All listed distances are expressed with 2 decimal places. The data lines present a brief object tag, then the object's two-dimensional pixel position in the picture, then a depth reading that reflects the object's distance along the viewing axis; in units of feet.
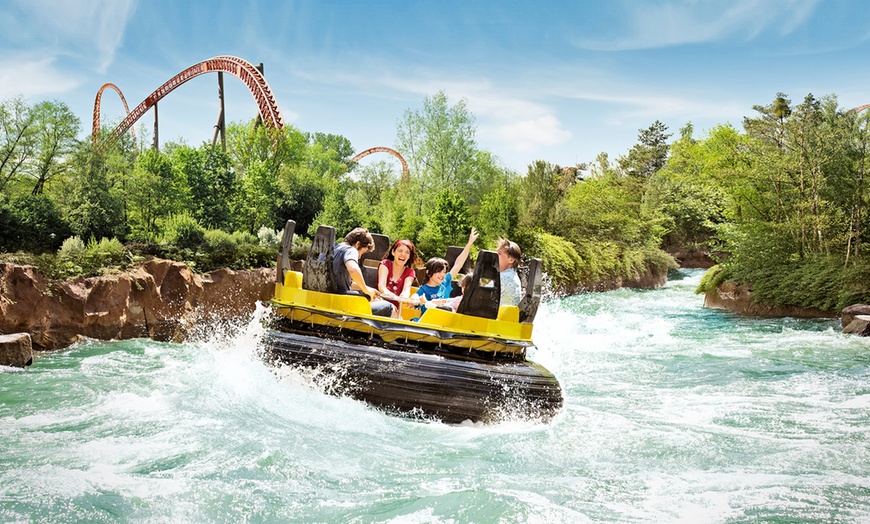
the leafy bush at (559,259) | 72.59
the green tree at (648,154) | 175.14
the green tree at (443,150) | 94.27
